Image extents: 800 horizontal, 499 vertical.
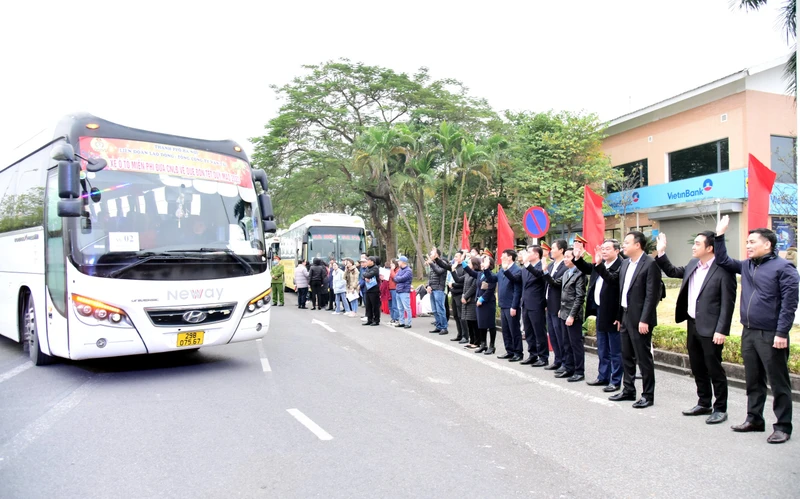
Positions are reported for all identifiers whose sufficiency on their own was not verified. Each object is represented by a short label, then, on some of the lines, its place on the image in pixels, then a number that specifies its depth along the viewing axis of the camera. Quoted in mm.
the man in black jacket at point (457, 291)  11773
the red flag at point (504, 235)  12555
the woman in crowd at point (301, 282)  20000
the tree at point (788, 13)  12344
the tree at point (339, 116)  30594
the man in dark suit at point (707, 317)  5840
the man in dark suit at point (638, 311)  6477
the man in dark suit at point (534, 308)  8766
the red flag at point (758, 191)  6812
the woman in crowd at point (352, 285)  17094
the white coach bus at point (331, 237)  23417
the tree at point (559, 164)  26875
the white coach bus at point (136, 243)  7227
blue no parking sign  11531
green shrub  7376
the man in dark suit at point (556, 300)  8492
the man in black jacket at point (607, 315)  7293
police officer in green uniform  20000
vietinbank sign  22828
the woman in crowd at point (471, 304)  10648
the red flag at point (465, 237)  15404
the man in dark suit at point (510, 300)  9484
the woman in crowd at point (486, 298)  10078
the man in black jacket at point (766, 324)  5238
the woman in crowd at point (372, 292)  14305
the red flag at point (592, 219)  9750
